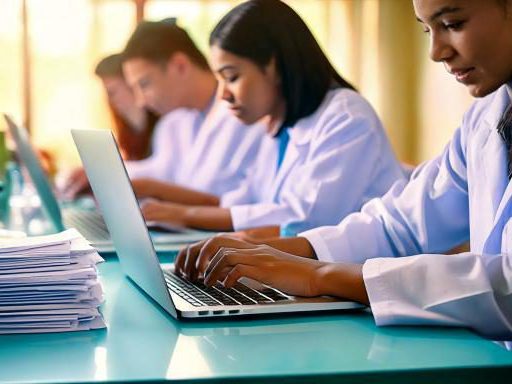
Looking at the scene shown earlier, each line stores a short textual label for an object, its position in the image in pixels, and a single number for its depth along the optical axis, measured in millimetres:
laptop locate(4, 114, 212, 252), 2008
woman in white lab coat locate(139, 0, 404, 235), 2188
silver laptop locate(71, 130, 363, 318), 1173
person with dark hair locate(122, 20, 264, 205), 3244
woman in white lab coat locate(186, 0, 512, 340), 1171
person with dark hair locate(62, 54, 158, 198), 4359
